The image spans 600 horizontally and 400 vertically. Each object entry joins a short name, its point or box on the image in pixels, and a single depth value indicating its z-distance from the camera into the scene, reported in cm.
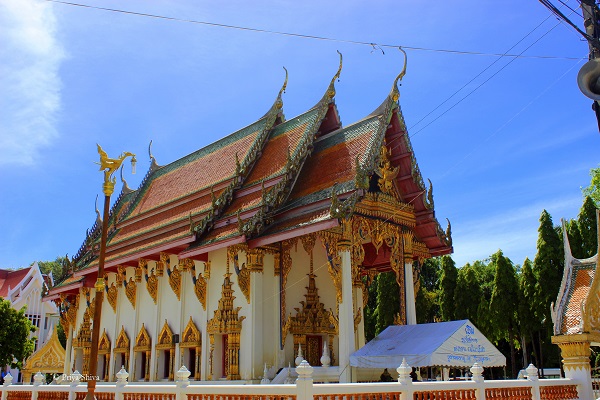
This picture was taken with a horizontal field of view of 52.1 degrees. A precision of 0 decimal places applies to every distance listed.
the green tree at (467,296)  2966
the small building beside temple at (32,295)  4619
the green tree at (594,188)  2842
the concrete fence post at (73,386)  1118
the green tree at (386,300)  3171
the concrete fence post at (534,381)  1016
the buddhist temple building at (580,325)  1076
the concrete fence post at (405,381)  884
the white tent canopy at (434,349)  1143
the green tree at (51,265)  6962
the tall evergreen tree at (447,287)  3044
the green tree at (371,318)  3584
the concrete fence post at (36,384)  1238
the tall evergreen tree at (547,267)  2508
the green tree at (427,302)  3144
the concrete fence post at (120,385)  1047
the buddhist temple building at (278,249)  1442
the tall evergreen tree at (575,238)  2475
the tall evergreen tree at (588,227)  2459
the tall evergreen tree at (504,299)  2736
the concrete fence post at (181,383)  949
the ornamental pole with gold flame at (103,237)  916
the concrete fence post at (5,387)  1338
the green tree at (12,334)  2833
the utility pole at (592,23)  724
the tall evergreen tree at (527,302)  2595
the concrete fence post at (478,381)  950
